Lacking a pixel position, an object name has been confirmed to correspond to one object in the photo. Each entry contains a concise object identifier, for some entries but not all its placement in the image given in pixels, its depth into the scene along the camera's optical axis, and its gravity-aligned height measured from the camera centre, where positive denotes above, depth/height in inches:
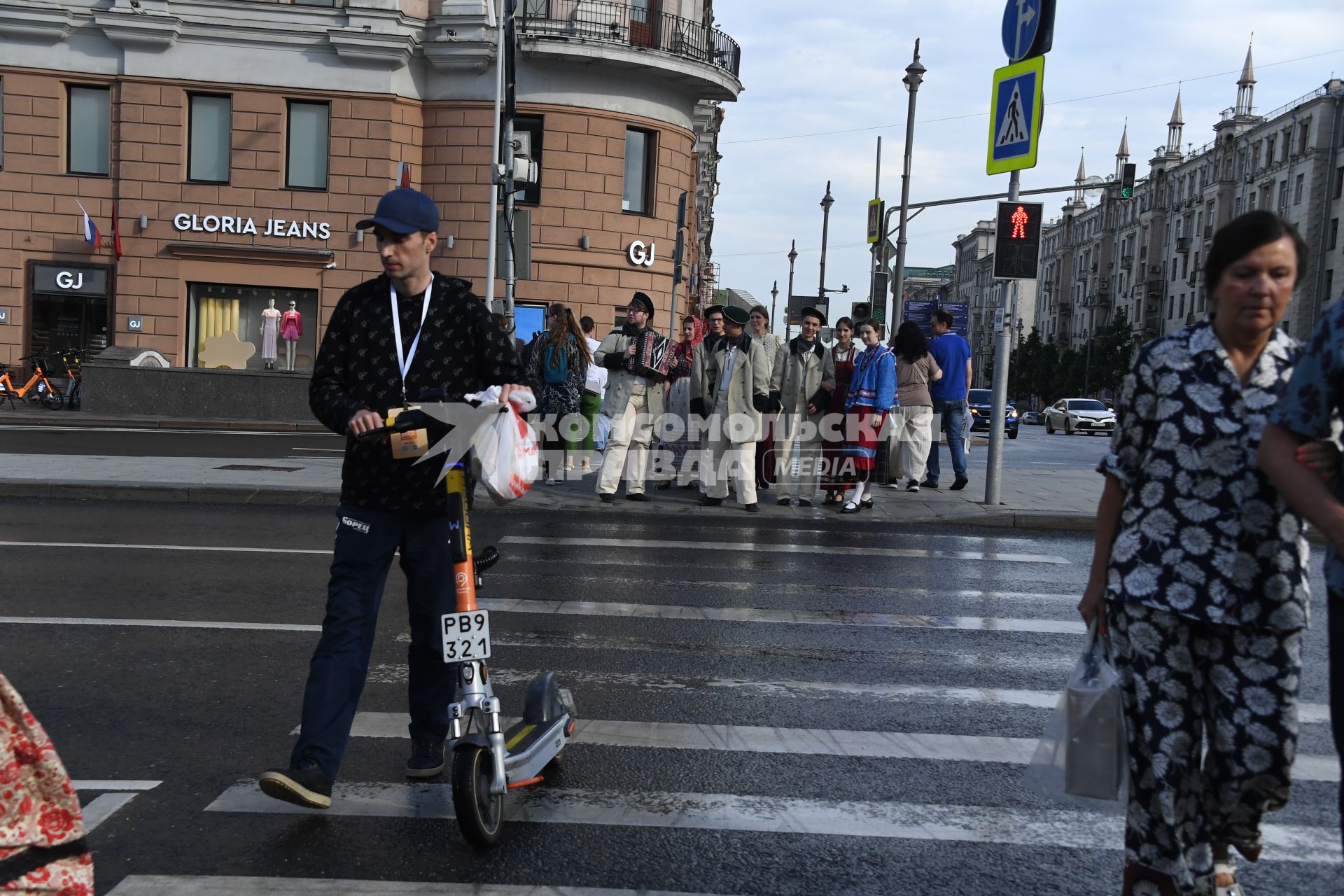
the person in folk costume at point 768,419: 501.4 -16.6
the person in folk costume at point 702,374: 490.3 +0.3
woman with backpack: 536.4 -0.4
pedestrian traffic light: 502.9 +62.5
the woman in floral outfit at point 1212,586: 109.9 -16.6
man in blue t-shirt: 564.4 +1.5
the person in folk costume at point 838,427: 495.8 -18.0
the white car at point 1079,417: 1782.7 -30.2
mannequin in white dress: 1047.6 +15.2
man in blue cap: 152.9 -11.8
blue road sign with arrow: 473.1 +143.1
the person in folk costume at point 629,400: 482.6 -11.7
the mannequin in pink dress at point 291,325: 1053.8 +22.1
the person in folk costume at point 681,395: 514.0 -9.1
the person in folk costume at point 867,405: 482.9 -8.3
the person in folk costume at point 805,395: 498.3 -5.8
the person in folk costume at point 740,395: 472.7 -6.7
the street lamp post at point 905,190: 1061.8 +177.0
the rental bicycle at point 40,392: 936.9 -42.6
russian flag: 1023.6 +89.5
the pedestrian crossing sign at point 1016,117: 474.0 +108.5
